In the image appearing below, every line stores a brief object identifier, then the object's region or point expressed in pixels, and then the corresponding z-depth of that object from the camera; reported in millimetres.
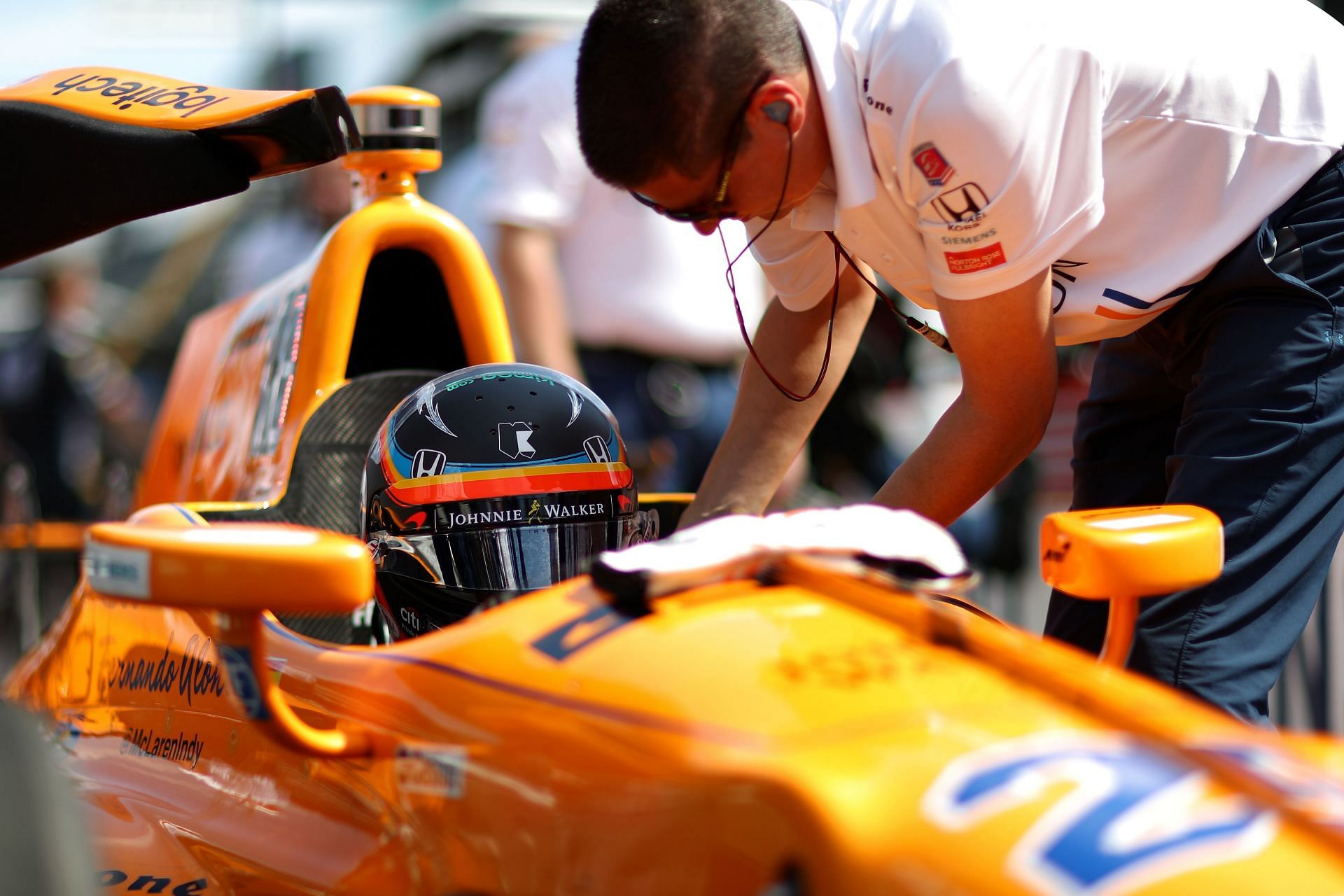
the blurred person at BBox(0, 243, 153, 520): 16969
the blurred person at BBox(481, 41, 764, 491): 8437
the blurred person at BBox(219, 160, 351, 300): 12617
